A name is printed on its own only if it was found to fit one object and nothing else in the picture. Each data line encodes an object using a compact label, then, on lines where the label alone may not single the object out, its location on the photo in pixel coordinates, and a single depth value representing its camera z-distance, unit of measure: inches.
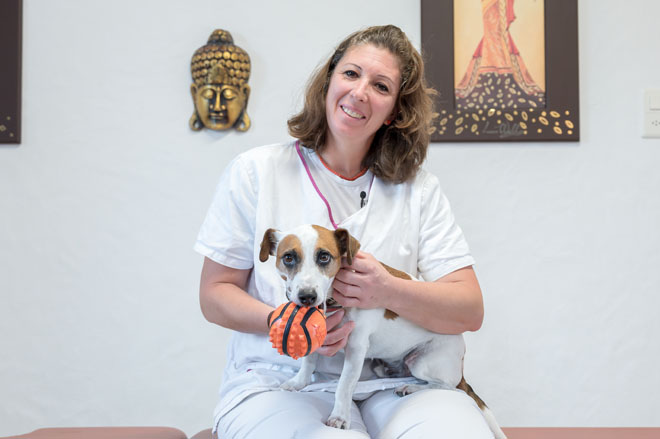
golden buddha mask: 75.8
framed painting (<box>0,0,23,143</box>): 78.1
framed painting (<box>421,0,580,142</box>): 77.1
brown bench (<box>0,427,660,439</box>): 56.5
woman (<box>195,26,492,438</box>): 44.3
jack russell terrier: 38.7
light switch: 77.5
